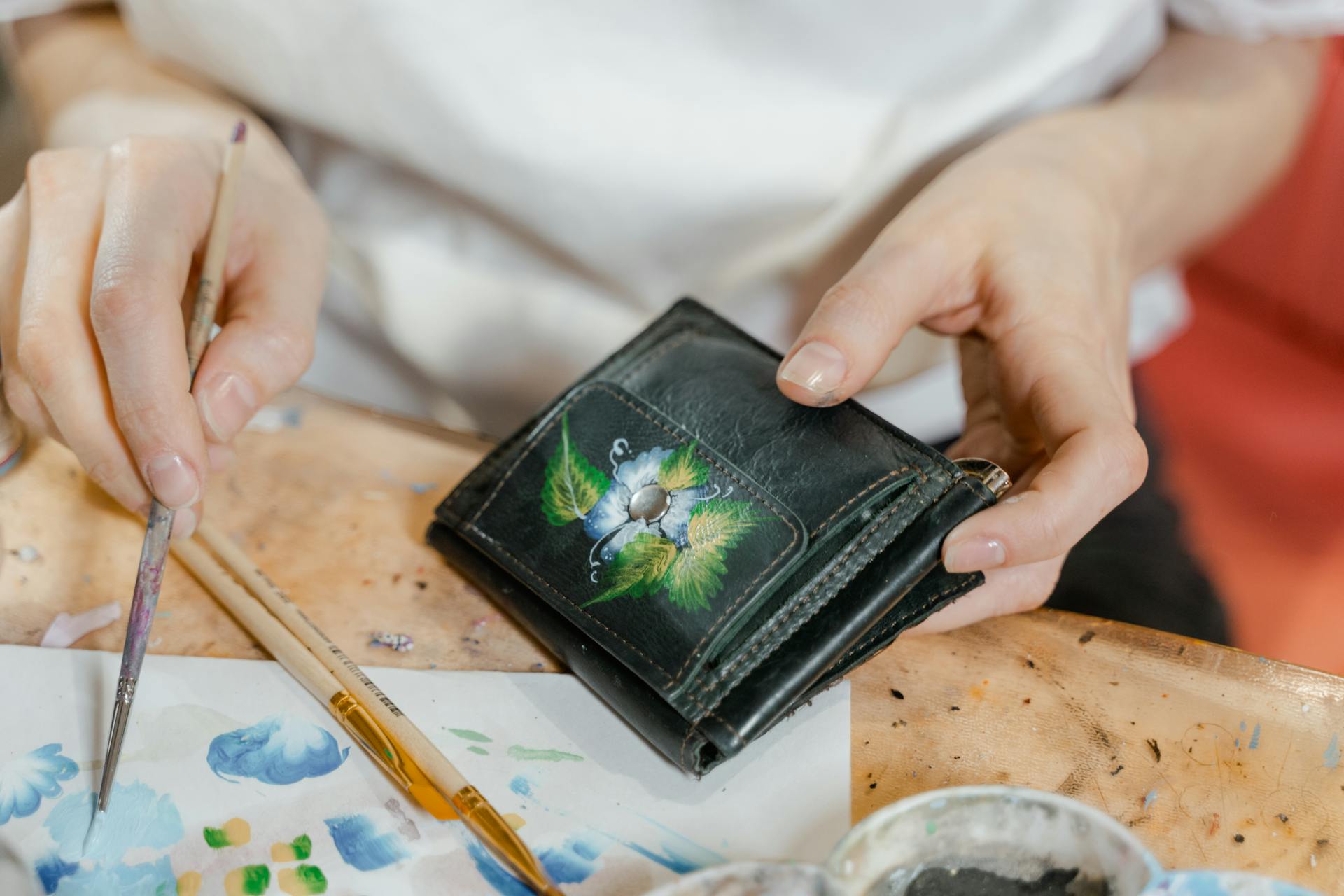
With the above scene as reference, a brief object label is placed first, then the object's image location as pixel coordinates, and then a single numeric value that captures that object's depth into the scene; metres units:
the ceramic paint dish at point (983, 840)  0.47
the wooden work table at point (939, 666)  0.56
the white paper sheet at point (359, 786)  0.52
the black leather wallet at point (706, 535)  0.53
